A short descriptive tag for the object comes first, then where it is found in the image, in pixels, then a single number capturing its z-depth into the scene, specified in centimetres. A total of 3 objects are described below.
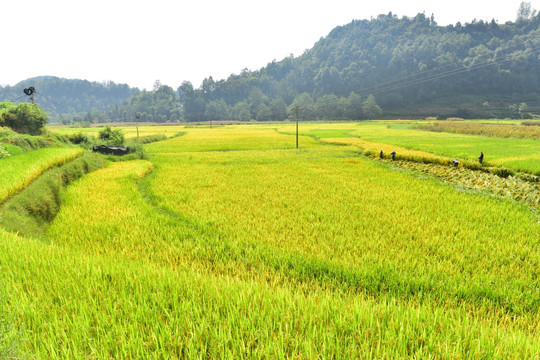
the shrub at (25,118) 2075
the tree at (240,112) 13612
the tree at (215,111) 15325
